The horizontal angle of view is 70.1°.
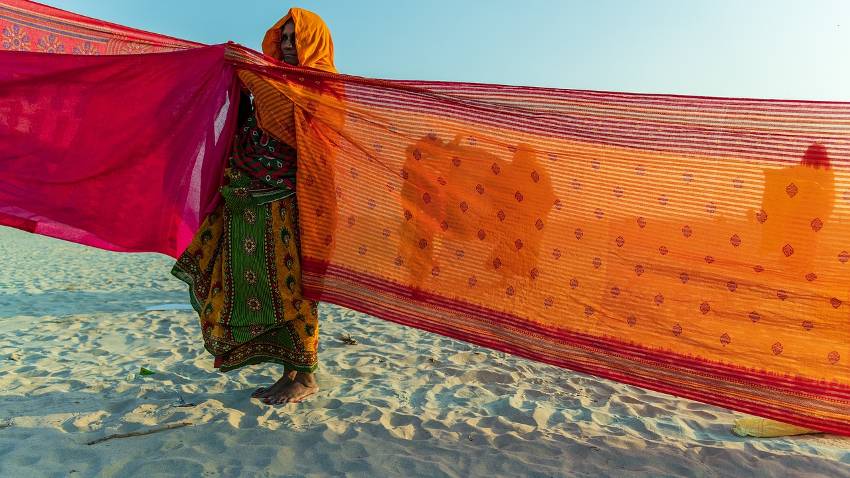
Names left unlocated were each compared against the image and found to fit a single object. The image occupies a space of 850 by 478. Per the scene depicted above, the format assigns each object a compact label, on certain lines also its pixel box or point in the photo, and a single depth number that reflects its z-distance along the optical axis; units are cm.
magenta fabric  321
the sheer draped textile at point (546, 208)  242
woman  322
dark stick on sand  292
